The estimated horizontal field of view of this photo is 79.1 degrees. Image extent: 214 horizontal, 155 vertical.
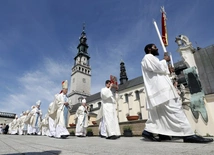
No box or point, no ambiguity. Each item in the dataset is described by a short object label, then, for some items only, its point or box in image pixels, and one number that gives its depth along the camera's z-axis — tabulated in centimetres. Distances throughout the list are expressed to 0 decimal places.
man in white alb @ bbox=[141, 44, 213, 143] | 296
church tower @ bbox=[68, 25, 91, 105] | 5238
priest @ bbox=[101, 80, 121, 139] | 523
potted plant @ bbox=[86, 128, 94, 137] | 966
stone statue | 643
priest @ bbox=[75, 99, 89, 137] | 882
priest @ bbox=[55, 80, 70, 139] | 620
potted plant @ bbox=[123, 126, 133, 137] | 679
